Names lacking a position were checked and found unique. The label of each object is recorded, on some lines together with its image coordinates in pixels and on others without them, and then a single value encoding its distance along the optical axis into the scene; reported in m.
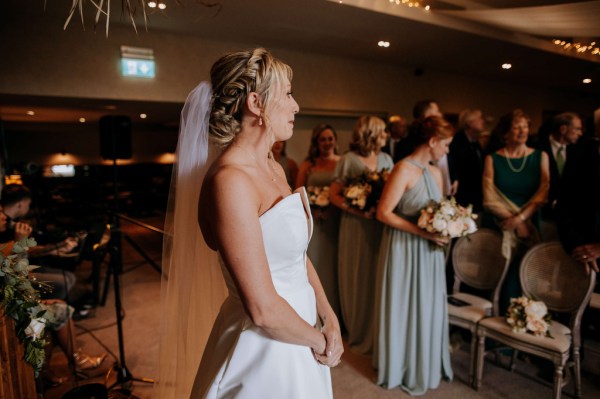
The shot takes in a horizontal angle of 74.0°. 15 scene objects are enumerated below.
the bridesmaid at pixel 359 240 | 3.52
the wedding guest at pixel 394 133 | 5.43
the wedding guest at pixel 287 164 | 5.15
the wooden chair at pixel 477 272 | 2.96
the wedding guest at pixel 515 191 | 3.26
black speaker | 3.39
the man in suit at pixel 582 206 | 2.61
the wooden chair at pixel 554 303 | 2.46
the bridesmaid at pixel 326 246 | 3.99
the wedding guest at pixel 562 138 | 4.17
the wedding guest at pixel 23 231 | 3.12
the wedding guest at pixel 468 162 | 4.22
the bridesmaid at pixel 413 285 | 2.76
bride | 1.11
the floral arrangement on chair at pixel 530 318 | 2.53
